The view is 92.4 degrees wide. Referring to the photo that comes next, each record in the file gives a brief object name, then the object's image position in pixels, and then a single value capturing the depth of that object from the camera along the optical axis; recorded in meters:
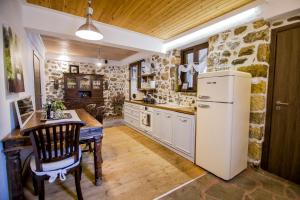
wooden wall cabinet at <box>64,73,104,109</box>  5.43
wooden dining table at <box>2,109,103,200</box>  1.43
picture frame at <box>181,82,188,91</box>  3.60
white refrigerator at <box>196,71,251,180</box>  2.01
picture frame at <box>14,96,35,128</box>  1.76
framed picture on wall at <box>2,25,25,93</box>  1.54
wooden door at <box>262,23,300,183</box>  1.99
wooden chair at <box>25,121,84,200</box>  1.39
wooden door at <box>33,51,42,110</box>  3.21
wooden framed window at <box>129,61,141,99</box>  5.40
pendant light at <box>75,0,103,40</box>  1.80
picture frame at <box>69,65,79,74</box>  5.66
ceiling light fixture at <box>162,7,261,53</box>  2.26
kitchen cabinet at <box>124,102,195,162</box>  2.63
